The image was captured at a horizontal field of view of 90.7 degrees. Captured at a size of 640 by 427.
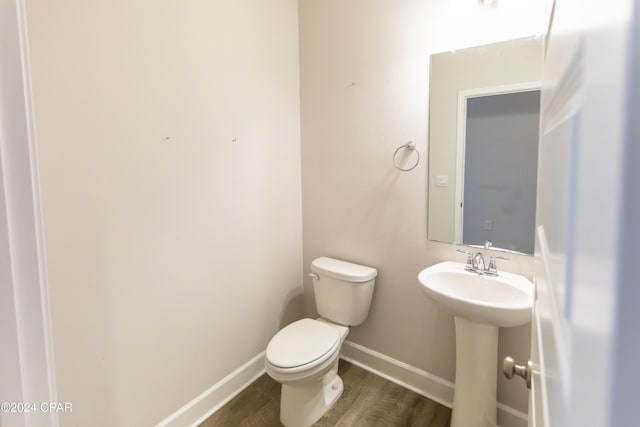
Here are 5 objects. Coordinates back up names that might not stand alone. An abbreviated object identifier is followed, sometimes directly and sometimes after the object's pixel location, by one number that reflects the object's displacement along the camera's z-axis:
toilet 1.53
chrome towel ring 1.77
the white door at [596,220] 0.15
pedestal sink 1.38
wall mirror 1.43
